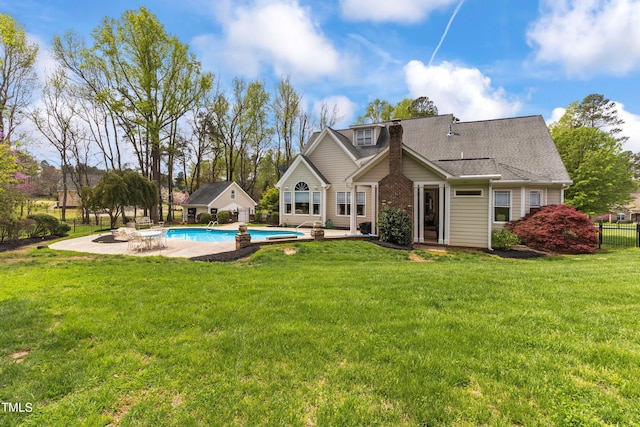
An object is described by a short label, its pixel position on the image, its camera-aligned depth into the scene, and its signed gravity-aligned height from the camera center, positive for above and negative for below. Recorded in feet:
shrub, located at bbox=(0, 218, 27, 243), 43.42 -3.20
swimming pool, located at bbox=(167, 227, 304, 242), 54.44 -5.63
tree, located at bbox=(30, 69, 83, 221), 84.61 +27.79
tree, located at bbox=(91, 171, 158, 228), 63.26 +3.56
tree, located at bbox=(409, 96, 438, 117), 126.62 +45.94
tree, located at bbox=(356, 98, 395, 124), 121.60 +41.87
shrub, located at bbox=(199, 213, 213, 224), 86.99 -3.17
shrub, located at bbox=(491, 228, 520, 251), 42.39 -4.99
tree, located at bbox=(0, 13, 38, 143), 67.97 +33.39
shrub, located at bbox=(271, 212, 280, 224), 79.00 -2.64
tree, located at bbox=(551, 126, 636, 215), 61.57 +7.46
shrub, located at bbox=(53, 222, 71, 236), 54.13 -4.24
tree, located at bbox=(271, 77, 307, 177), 112.16 +36.86
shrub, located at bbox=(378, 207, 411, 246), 41.83 -2.90
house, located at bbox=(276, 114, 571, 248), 43.21 +5.49
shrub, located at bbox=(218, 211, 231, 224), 85.62 -2.83
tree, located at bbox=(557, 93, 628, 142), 104.99 +35.24
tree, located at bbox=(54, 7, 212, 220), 80.59 +40.95
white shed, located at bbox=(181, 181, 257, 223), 91.04 +1.89
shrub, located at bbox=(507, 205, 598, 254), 40.96 -3.79
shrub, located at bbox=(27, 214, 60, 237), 49.92 -3.11
